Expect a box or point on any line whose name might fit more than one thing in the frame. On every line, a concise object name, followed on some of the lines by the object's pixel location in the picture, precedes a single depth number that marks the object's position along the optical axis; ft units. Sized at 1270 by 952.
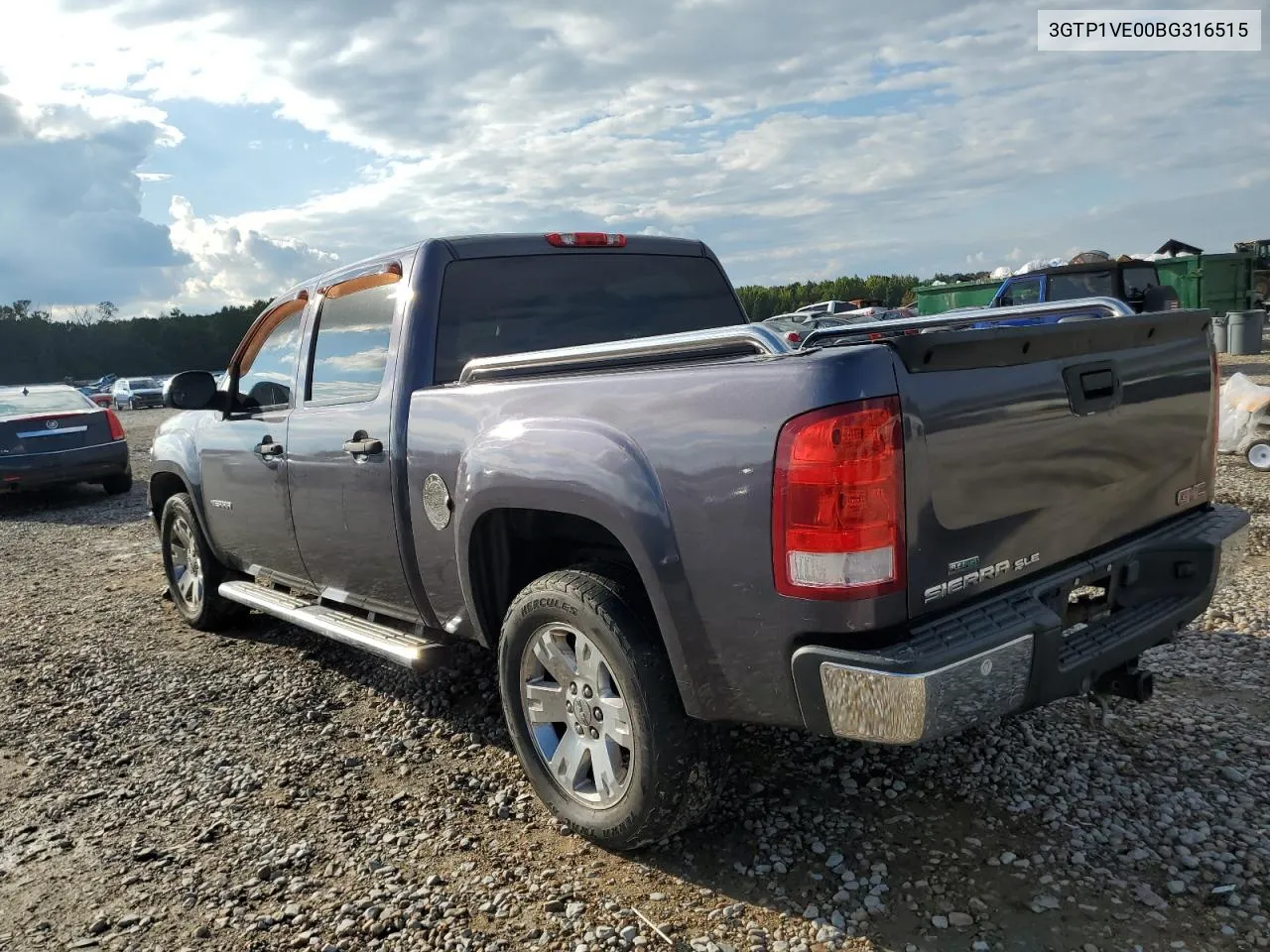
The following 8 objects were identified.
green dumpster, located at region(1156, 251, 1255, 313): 66.23
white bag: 28.17
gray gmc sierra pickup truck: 7.64
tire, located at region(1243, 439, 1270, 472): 27.71
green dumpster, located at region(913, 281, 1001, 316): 66.95
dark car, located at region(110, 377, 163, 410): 130.62
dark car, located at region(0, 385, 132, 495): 36.73
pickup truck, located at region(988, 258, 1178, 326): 46.80
